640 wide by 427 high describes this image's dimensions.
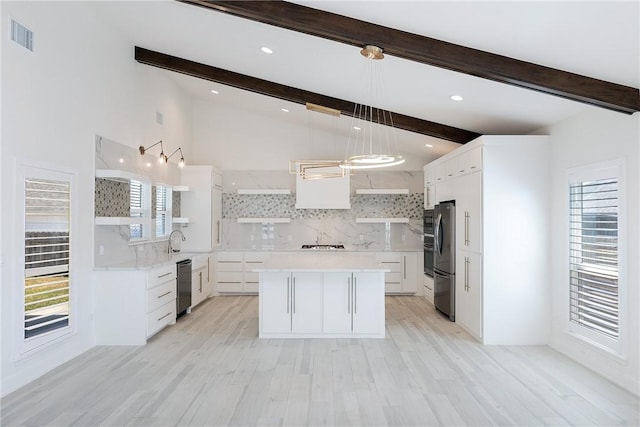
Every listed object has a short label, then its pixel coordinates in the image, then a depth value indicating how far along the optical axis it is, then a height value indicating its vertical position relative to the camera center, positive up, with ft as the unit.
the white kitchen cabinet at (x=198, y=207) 23.71 +0.73
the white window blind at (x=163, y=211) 21.09 +0.46
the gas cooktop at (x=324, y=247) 24.81 -1.61
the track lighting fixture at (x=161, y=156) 20.90 +3.24
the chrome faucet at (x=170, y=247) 22.00 -1.46
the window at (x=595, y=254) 12.03 -1.02
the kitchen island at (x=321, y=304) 15.80 -3.19
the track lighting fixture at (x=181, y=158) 22.17 +3.36
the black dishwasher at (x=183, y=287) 18.53 -3.12
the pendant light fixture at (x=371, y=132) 13.17 +4.78
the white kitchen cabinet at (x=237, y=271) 24.59 -3.02
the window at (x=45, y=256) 11.60 -1.11
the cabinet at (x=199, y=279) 20.77 -3.12
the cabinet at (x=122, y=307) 15.02 -3.18
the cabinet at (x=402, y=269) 24.63 -2.86
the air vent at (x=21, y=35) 11.24 +5.12
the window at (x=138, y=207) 18.35 +0.58
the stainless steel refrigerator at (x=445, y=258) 18.34 -1.72
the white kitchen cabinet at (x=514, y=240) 15.11 -0.68
